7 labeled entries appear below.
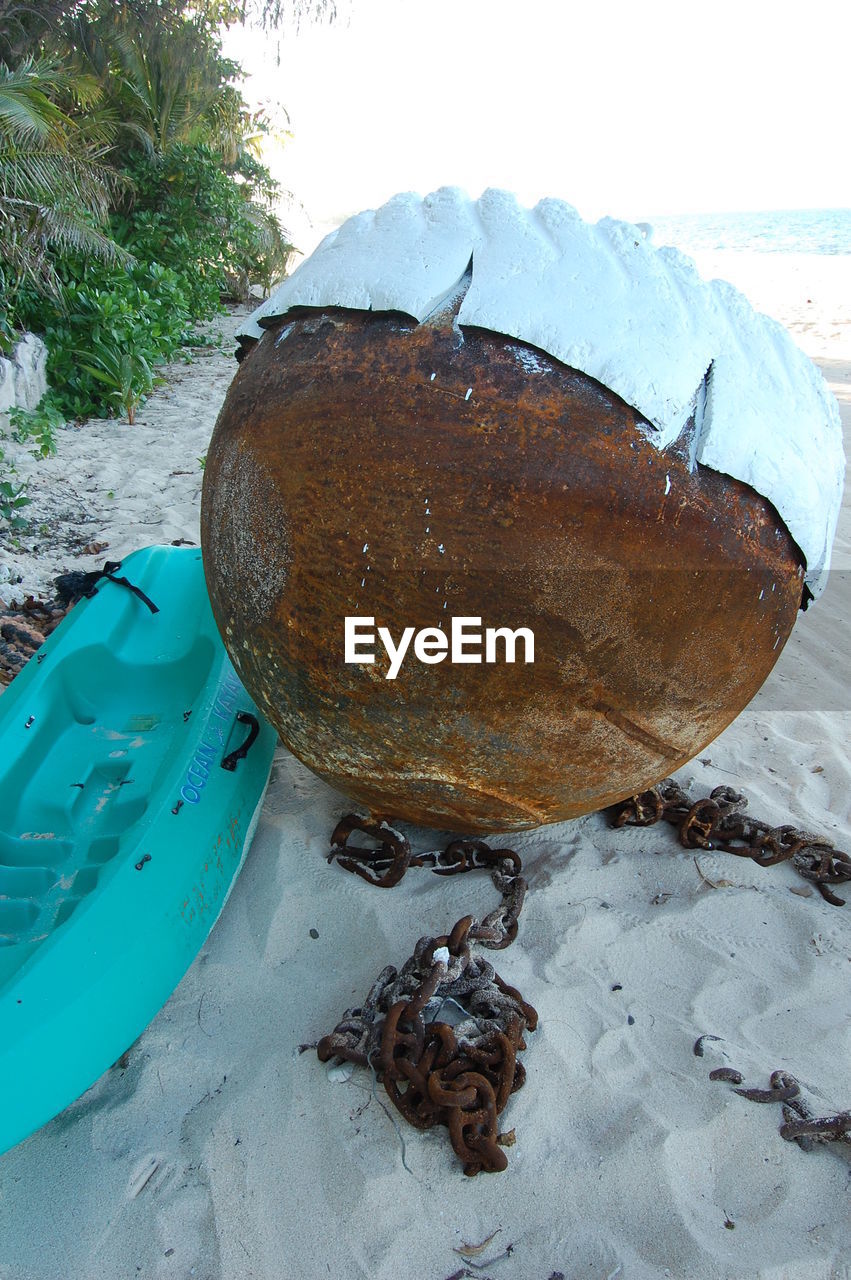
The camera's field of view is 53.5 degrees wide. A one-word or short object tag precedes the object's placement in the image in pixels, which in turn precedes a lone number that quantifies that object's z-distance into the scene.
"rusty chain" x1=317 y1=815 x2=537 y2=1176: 1.58
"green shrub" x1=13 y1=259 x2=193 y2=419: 6.33
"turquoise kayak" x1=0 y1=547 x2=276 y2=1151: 1.67
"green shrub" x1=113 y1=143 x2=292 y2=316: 9.18
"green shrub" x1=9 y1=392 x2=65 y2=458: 5.42
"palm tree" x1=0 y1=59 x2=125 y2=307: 5.68
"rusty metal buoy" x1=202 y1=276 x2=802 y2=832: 1.54
